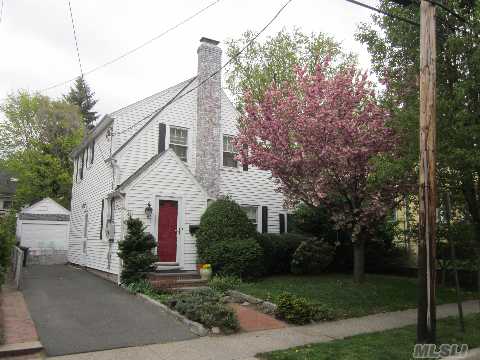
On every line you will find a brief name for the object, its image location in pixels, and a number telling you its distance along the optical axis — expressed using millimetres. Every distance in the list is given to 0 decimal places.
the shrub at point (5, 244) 9836
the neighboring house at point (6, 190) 39688
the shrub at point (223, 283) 11531
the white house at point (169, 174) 13656
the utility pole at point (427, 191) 6867
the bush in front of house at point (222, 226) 13258
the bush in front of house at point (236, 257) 12539
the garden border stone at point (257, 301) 9547
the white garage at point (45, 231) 22359
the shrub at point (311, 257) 13852
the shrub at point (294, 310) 8656
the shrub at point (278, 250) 14243
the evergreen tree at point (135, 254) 11727
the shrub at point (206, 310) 7848
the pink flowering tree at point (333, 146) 11031
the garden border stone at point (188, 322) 7663
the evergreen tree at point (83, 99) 44719
